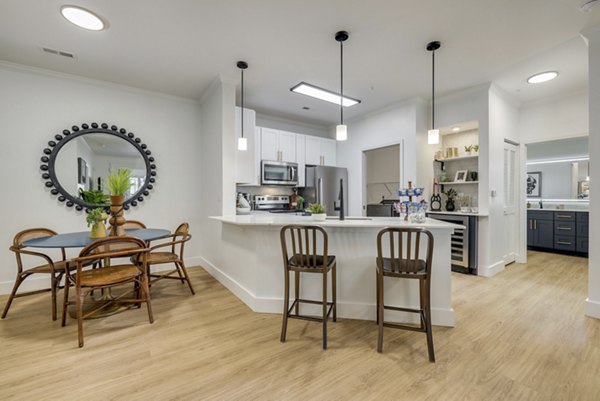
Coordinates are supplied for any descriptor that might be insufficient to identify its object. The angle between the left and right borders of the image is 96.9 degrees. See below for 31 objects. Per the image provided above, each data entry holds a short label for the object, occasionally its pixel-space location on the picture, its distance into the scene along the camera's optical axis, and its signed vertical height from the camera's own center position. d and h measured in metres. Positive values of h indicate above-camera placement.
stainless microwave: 4.66 +0.45
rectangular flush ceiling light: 3.87 +1.61
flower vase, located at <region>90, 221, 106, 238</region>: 2.71 -0.34
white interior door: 4.32 -0.08
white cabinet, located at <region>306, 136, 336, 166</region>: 5.31 +0.96
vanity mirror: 5.57 +0.62
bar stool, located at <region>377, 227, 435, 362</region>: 1.90 -0.55
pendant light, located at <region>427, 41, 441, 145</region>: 2.80 +1.60
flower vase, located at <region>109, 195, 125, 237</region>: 2.88 -0.18
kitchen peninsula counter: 2.40 -0.72
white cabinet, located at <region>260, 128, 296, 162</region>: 4.73 +0.97
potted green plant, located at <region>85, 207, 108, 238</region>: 2.70 -0.26
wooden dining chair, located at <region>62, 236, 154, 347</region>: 2.17 -0.69
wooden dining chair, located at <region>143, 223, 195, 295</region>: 3.04 -0.69
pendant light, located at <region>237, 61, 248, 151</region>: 3.22 +0.73
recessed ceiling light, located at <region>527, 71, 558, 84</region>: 3.46 +1.61
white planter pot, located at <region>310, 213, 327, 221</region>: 2.76 -0.19
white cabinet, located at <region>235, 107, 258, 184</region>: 3.98 +0.66
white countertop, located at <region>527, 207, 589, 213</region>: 5.14 -0.25
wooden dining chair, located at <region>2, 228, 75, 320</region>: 2.48 -0.70
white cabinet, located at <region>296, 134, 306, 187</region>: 5.15 +0.80
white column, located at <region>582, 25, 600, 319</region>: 2.53 +0.41
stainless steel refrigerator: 5.09 +0.23
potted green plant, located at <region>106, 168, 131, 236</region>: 2.89 -0.02
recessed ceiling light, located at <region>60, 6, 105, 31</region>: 2.25 +1.59
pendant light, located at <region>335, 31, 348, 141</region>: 2.61 +1.60
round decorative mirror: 3.38 +0.48
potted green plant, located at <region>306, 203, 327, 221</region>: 2.77 -0.15
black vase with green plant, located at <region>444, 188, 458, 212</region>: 4.39 -0.02
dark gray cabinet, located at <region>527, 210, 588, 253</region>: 5.08 -0.66
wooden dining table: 2.40 -0.42
